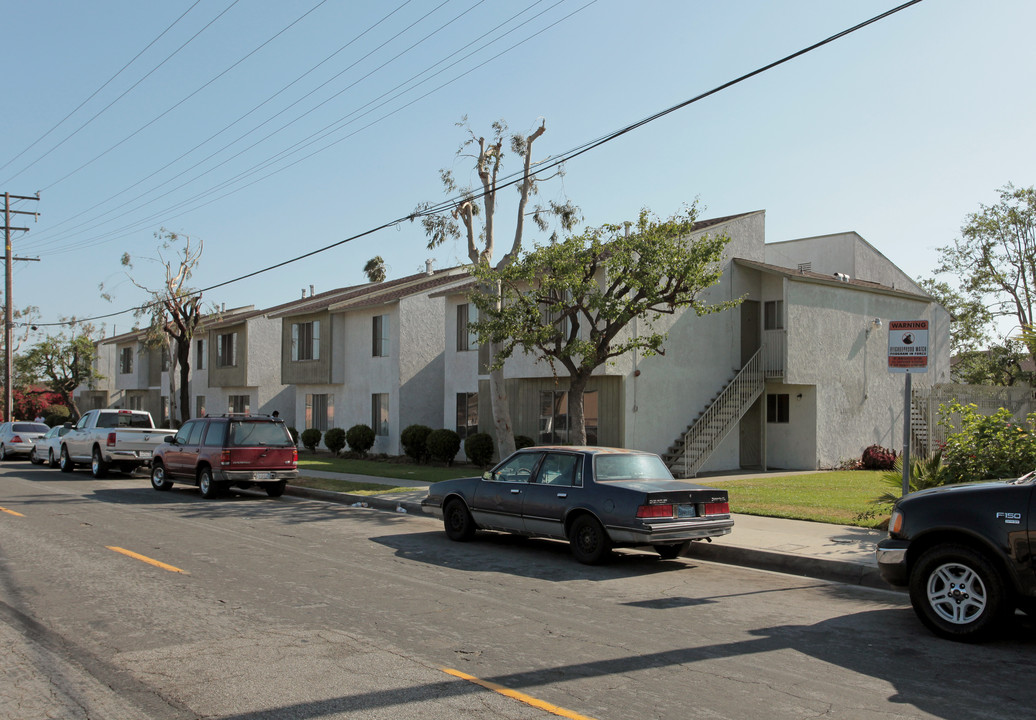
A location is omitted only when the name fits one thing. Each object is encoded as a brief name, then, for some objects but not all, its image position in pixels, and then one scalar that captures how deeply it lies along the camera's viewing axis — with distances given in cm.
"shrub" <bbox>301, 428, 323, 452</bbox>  3463
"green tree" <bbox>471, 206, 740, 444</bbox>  1753
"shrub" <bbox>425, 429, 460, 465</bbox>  2731
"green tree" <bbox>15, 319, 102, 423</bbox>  5728
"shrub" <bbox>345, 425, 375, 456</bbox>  3170
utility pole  4106
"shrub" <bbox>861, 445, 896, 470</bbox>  2662
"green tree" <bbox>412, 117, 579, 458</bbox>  2181
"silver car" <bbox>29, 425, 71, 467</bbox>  2773
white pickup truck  2389
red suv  1841
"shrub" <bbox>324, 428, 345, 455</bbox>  3284
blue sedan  1036
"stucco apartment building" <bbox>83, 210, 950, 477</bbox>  2444
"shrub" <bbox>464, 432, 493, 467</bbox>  2596
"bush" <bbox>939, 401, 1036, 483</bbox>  1123
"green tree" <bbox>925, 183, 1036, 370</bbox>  4078
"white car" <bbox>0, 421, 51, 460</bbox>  3269
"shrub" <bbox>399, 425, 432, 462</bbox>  2852
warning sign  1045
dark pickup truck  688
